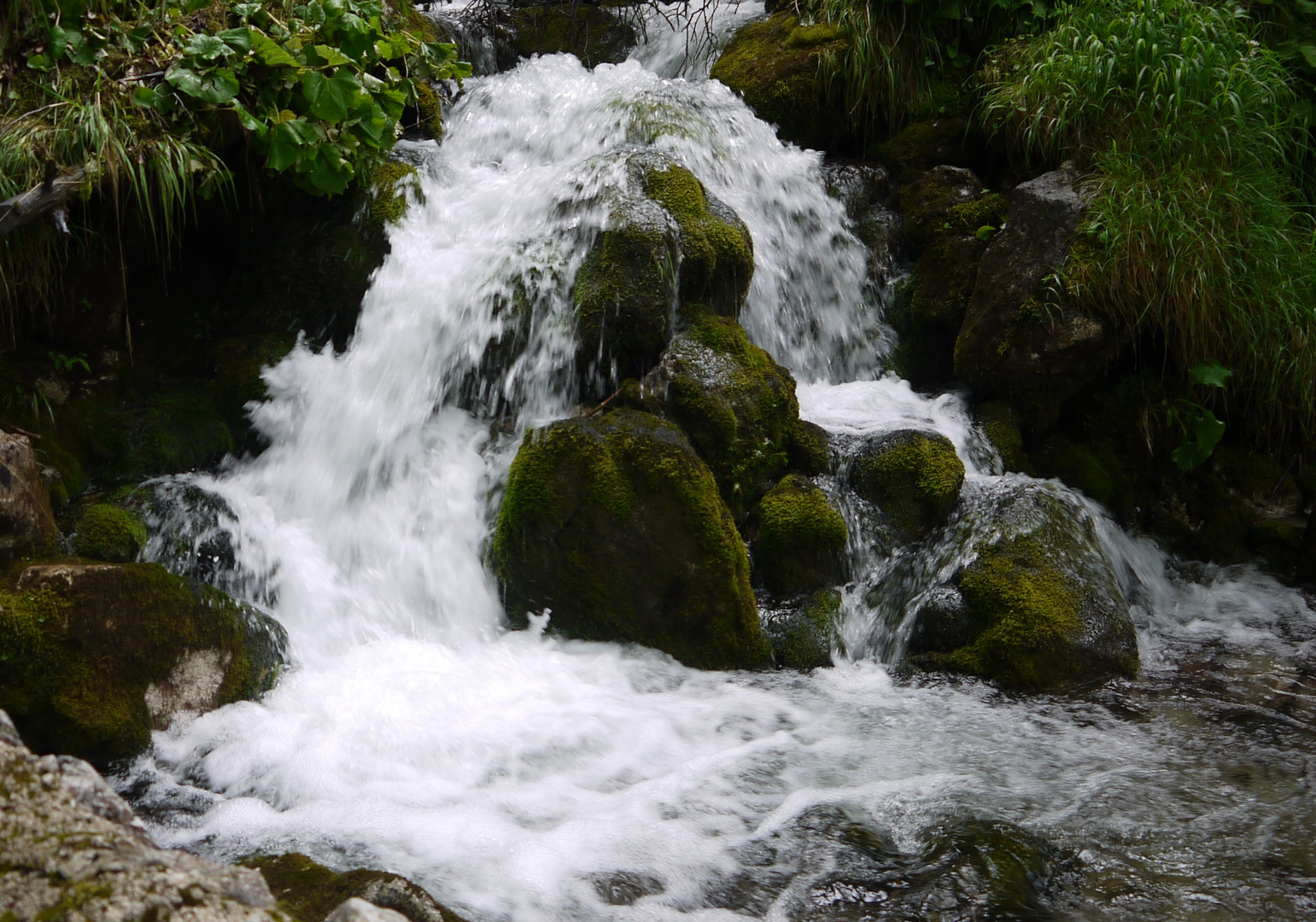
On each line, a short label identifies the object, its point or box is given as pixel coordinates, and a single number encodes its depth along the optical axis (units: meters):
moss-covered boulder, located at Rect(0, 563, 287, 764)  3.09
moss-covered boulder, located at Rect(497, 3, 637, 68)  8.48
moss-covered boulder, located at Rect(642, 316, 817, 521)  4.64
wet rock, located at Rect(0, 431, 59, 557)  3.50
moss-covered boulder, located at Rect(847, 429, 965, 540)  4.71
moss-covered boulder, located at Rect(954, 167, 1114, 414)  5.36
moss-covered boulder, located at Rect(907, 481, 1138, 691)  4.00
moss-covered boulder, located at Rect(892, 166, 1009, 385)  6.21
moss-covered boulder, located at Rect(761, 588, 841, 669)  4.20
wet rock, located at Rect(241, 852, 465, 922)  1.98
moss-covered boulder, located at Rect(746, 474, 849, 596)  4.48
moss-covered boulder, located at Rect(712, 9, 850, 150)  7.21
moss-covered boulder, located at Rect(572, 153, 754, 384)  4.86
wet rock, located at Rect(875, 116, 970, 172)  6.88
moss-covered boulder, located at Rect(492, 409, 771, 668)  4.15
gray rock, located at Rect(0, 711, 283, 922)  1.36
